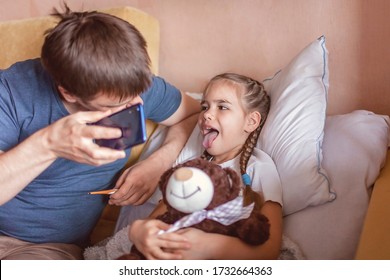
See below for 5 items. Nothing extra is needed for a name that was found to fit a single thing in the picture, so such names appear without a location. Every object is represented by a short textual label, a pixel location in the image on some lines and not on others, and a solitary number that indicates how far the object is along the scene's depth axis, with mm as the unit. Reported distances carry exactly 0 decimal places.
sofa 912
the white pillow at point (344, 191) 969
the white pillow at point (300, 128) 1029
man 841
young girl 826
